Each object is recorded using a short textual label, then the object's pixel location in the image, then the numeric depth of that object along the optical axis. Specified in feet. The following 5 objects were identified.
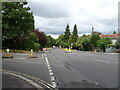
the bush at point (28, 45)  63.68
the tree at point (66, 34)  212.87
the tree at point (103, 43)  92.56
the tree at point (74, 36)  172.52
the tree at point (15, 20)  51.29
